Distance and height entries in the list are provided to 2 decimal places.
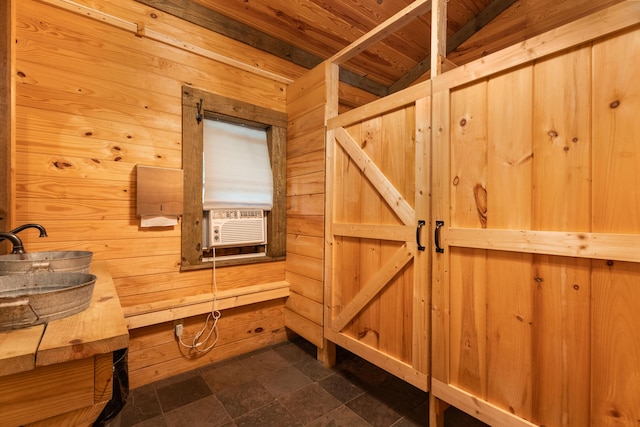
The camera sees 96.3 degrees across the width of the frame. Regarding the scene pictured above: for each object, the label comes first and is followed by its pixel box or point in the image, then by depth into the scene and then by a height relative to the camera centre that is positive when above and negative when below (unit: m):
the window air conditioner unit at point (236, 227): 2.30 -0.13
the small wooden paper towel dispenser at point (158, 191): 1.91 +0.14
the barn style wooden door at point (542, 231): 1.05 -0.07
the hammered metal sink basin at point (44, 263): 1.01 -0.20
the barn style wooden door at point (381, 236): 1.63 -0.15
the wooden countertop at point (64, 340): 0.57 -0.28
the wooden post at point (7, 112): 1.38 +0.49
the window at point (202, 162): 2.14 +0.41
